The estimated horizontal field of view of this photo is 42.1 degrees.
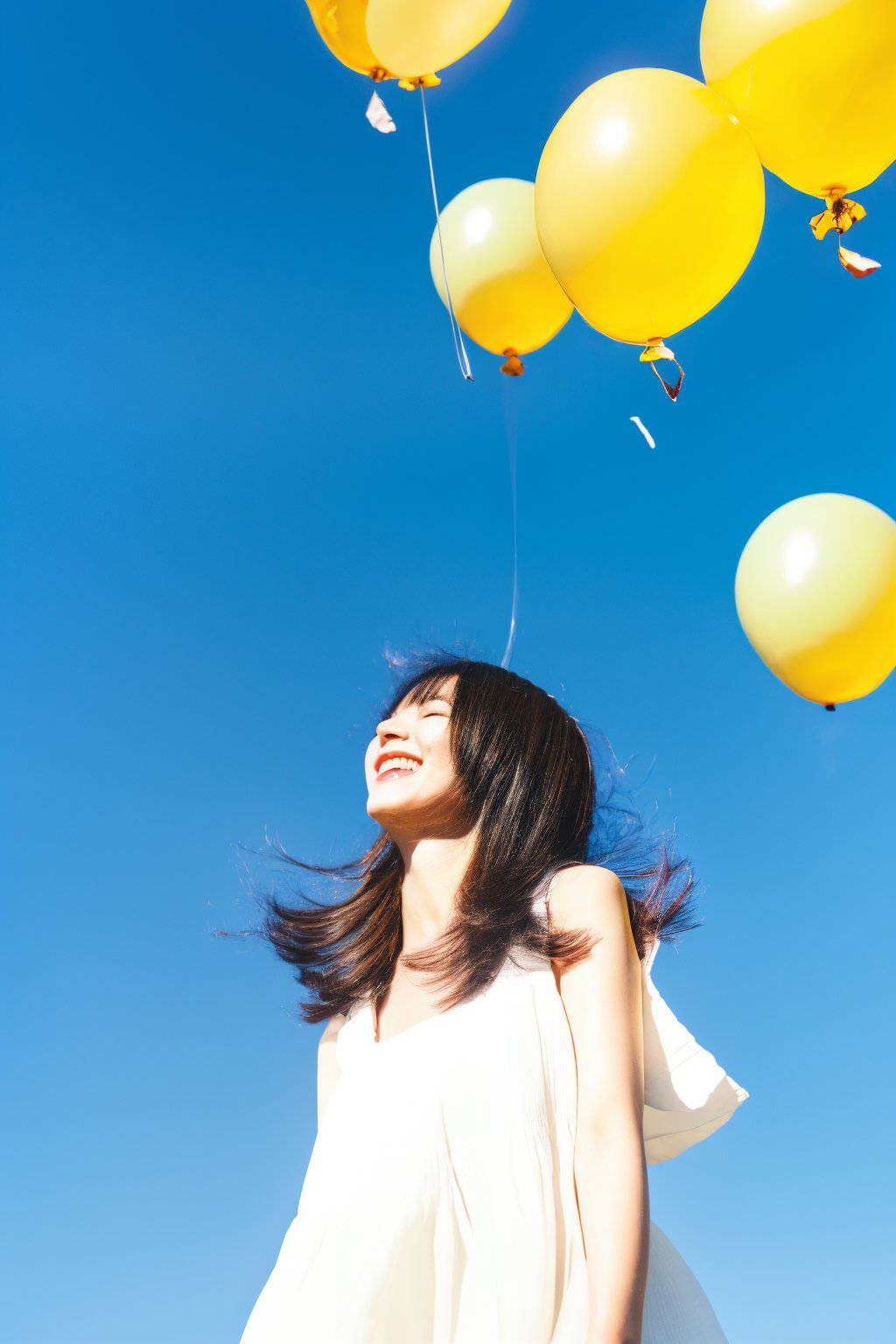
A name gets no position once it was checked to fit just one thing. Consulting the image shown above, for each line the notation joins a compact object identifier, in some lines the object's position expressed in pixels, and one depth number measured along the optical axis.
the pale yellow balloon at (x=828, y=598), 4.49
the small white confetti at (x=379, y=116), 3.79
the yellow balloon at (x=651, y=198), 3.18
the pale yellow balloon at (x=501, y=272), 4.50
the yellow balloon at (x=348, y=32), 3.86
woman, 2.30
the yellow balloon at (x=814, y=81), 3.02
